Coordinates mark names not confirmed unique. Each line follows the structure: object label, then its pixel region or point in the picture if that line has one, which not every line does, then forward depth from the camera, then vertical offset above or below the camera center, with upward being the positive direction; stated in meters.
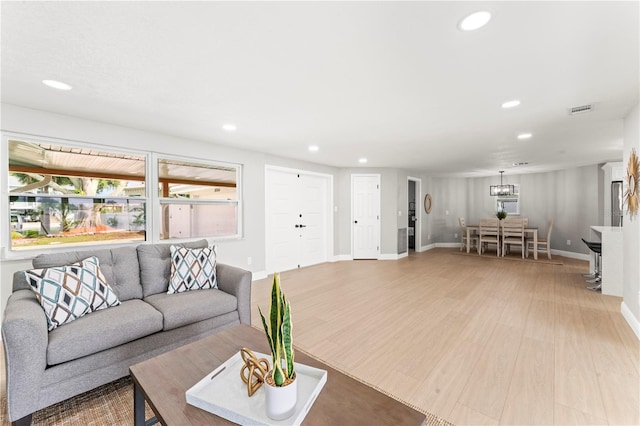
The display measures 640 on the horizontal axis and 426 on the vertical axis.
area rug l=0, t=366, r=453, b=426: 1.62 -1.23
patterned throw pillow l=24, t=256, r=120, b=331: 1.84 -0.55
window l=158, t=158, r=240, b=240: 3.84 +0.21
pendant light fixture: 7.47 +0.59
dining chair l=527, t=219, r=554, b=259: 6.46 -0.74
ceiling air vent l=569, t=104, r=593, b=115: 2.73 +1.03
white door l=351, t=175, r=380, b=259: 6.77 -0.25
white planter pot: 1.03 -0.71
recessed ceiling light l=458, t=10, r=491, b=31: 1.44 +1.03
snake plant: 1.02 -0.45
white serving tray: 1.06 -0.78
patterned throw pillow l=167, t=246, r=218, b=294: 2.60 -0.55
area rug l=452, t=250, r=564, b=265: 6.18 -1.14
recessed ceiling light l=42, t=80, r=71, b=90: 2.21 +1.05
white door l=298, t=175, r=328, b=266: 5.92 -0.17
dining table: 6.44 -0.71
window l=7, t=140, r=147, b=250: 2.81 +0.20
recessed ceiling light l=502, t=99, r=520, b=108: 2.60 +1.03
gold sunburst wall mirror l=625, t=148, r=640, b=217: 2.73 +0.28
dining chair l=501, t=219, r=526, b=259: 6.67 -0.53
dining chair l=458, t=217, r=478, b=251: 7.82 -0.78
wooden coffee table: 1.07 -0.79
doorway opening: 8.15 -0.08
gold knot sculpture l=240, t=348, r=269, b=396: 1.17 -0.71
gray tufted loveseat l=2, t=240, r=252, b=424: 1.52 -0.78
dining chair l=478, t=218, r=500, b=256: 7.08 -0.53
